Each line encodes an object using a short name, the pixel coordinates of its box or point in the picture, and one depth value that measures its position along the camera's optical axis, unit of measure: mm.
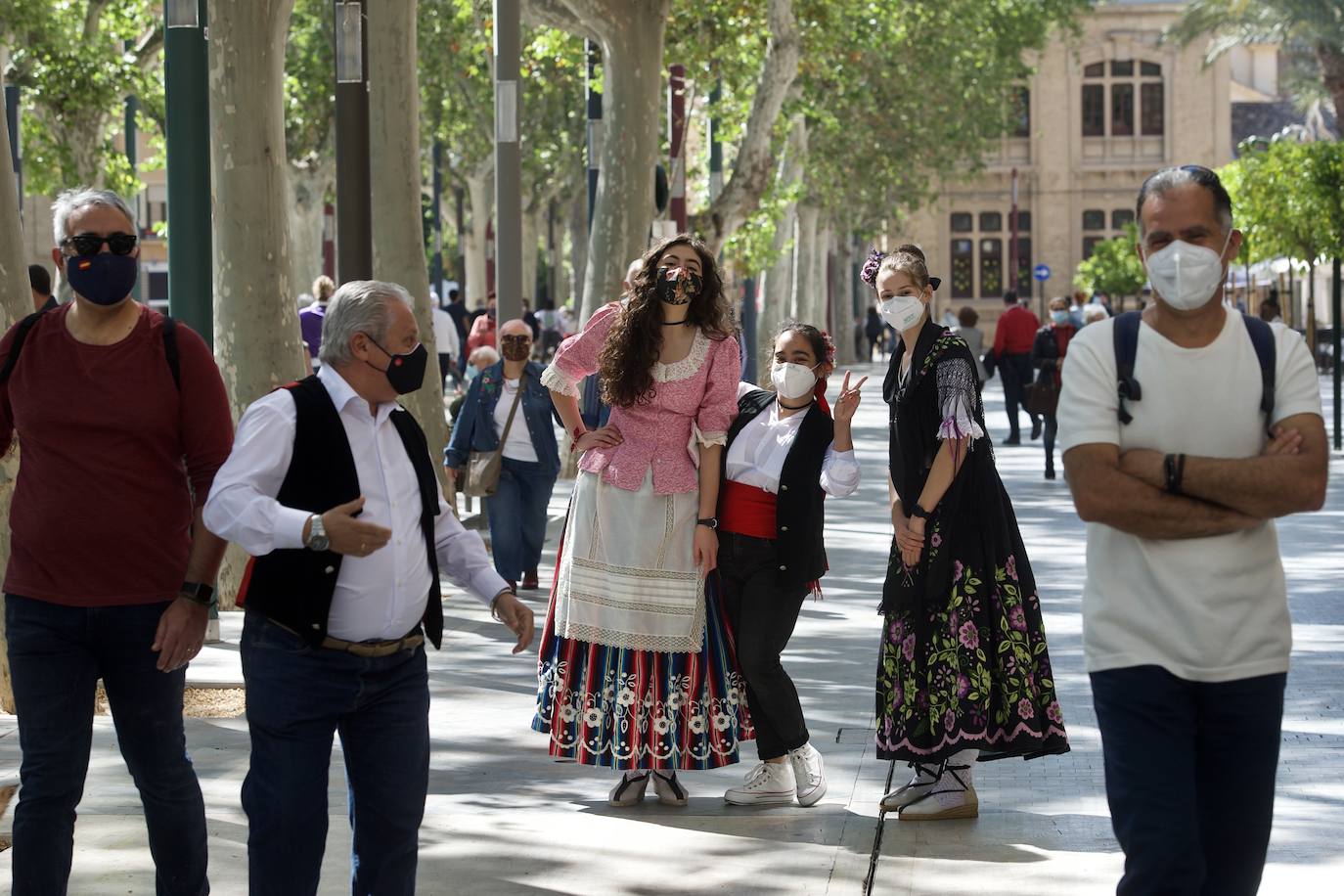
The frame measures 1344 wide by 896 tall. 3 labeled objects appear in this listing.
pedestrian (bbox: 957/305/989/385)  26891
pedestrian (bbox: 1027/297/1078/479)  20516
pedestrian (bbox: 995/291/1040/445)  26723
